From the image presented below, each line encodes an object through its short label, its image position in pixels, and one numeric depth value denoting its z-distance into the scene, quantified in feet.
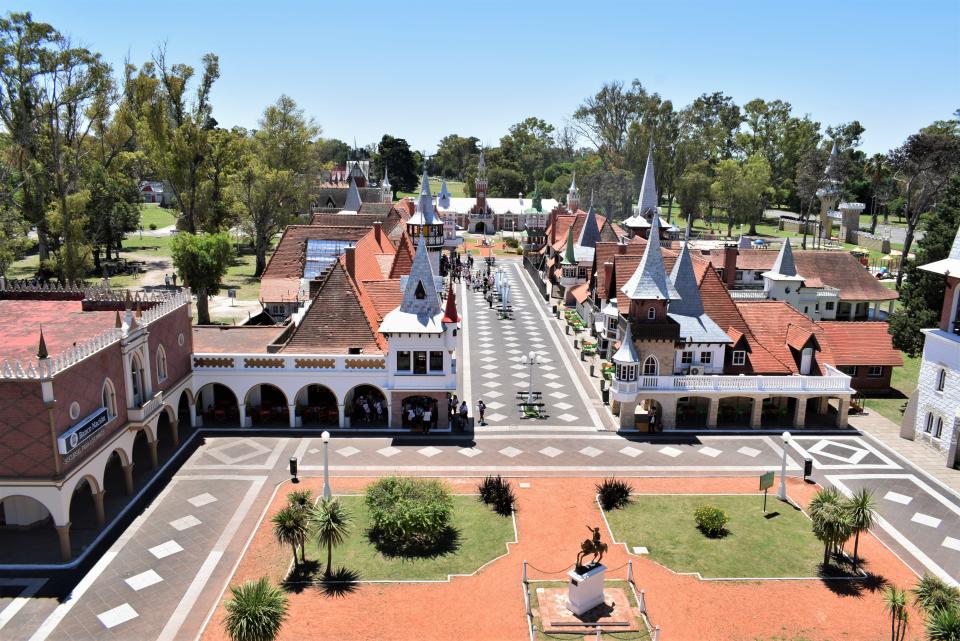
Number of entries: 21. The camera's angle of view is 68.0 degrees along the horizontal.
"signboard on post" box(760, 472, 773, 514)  100.22
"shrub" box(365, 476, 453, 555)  88.48
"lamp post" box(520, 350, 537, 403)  138.15
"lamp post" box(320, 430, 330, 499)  95.19
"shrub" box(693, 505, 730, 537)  92.68
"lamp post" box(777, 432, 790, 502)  103.24
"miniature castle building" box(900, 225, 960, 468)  118.21
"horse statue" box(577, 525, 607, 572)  75.41
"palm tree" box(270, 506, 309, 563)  79.36
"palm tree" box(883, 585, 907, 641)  67.56
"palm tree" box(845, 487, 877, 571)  82.79
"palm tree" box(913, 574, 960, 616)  67.87
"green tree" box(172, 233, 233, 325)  181.57
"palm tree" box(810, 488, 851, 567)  81.97
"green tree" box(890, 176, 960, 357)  141.69
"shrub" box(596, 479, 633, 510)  100.01
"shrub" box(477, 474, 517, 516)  98.17
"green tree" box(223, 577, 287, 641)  62.90
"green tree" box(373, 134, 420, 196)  601.21
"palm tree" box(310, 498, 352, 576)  80.23
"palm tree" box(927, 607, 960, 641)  63.36
